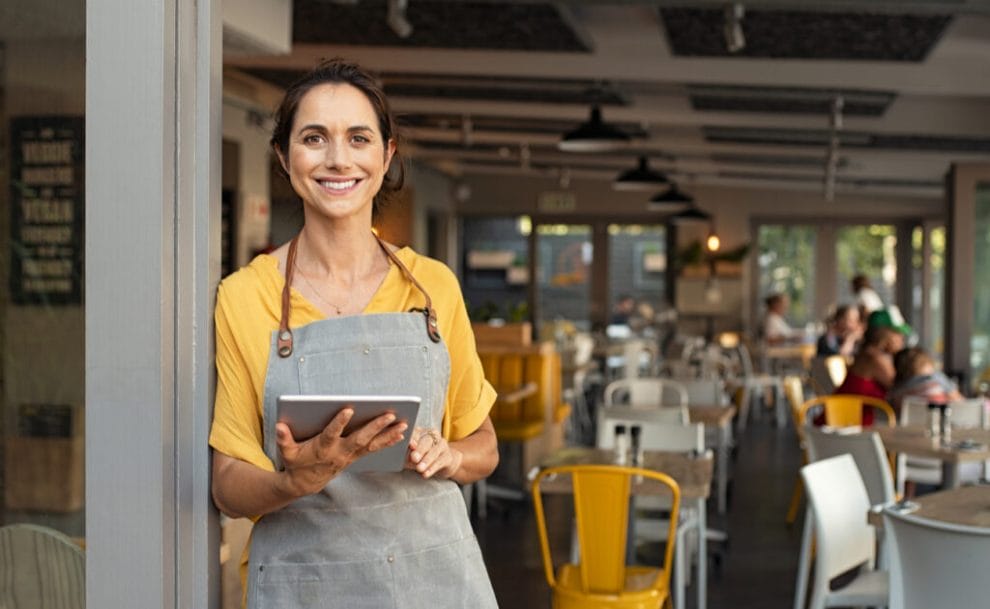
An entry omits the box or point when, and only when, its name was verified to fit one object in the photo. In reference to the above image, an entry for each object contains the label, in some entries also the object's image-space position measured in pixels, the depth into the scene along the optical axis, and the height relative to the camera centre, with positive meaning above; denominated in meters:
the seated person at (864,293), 15.61 -0.14
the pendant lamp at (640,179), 12.12 +0.90
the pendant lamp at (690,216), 17.38 +0.82
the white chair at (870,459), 5.71 -0.76
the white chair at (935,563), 3.43 -0.73
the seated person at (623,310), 21.02 -0.48
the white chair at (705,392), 9.23 -0.77
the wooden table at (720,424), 8.10 -0.86
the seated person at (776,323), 16.86 -0.54
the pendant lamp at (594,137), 8.71 +0.93
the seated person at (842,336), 13.30 -0.55
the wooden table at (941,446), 6.24 -0.79
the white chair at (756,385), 14.76 -1.19
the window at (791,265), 20.61 +0.24
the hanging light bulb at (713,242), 20.14 +0.57
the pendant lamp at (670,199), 15.38 +0.92
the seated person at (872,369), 8.50 -0.56
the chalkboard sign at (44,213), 2.17 +0.10
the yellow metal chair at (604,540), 4.55 -0.89
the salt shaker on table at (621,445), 5.78 -0.71
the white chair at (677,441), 6.17 -0.74
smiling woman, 2.03 -0.14
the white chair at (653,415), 7.04 -0.71
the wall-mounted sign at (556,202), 20.70 +1.17
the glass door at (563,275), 21.03 +0.05
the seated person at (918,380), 8.16 -0.60
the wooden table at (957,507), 4.04 -0.71
